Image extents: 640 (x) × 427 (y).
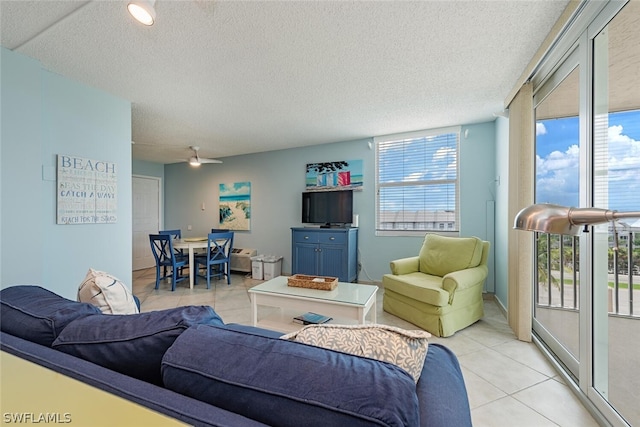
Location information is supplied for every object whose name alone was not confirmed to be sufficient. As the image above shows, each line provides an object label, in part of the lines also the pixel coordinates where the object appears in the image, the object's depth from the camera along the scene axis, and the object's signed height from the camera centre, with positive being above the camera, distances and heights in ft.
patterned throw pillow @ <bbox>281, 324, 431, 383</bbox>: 2.46 -1.25
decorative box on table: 7.84 -2.09
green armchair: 8.10 -2.35
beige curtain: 7.55 +0.43
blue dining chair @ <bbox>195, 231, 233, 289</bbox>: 13.83 -2.18
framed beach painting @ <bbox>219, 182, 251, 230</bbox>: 17.39 +0.48
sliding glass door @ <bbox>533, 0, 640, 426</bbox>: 4.53 +0.37
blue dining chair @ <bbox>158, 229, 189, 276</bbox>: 14.71 -2.40
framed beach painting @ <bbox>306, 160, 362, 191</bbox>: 14.25 +2.09
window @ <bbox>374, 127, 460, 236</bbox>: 12.41 +1.52
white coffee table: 6.84 -2.39
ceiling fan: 14.16 +2.87
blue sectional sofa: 1.78 -1.29
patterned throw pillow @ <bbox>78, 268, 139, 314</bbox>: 4.22 -1.32
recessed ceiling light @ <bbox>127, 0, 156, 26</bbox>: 4.14 +3.26
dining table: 13.57 -1.72
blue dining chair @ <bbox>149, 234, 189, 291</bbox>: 13.08 -2.20
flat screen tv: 14.08 +0.32
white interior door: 18.37 -0.22
